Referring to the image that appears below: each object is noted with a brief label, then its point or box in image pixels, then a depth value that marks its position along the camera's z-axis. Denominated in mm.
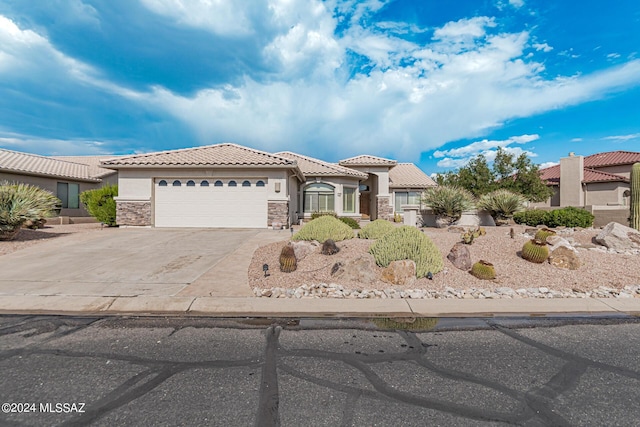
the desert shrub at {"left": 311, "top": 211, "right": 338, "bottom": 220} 20341
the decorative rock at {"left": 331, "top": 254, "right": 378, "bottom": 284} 7383
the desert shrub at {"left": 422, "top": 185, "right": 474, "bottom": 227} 14914
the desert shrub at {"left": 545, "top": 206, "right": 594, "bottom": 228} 15164
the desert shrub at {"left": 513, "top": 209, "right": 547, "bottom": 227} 15862
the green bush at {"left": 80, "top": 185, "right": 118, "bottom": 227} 18609
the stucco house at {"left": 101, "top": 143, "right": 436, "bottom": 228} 17672
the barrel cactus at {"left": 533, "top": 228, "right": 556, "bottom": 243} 9398
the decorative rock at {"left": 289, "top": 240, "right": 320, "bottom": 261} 9062
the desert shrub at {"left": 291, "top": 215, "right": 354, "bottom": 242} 10281
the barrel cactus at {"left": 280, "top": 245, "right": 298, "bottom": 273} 8070
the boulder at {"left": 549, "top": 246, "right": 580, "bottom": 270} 8219
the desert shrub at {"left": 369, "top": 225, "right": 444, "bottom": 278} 7746
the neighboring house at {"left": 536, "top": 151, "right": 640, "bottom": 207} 27609
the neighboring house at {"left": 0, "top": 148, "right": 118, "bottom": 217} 20453
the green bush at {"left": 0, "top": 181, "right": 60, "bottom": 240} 11703
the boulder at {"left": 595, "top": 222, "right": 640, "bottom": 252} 10188
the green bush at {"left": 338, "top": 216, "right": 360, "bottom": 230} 18997
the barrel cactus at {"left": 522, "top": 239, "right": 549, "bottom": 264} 8383
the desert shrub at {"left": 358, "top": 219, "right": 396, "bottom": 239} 10959
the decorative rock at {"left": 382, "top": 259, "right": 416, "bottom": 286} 7280
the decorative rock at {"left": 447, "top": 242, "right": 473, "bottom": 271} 8164
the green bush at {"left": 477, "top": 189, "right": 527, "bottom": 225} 15746
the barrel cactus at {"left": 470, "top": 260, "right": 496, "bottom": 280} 7574
